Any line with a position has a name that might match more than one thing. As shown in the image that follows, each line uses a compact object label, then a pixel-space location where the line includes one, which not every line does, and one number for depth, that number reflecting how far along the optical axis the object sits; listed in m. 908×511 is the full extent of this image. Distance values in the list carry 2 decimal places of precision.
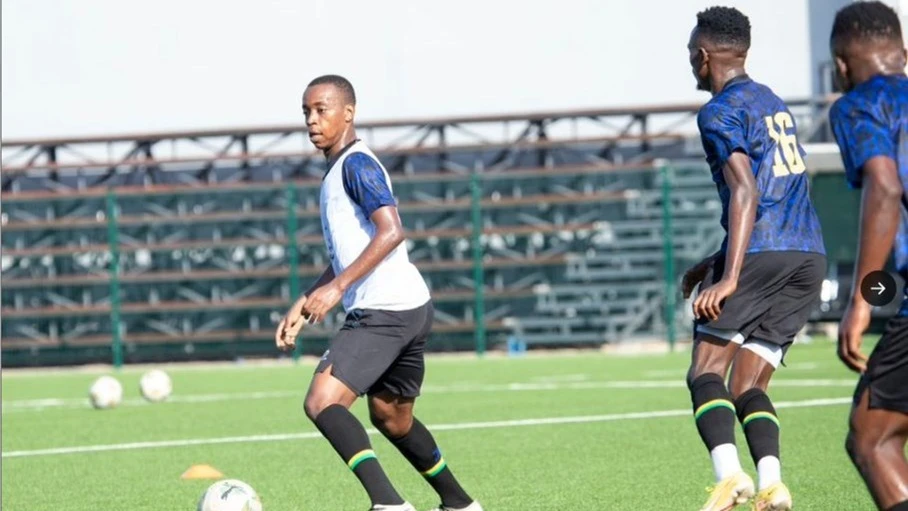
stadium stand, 62.00
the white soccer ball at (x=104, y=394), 36.12
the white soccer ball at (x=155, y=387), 37.78
